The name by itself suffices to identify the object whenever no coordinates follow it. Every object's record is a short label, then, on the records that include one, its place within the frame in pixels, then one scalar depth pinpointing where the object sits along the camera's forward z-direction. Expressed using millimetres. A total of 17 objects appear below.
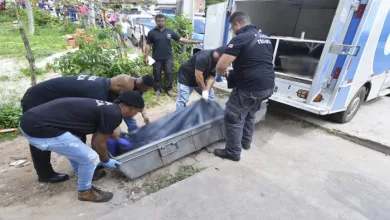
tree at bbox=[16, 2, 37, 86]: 3628
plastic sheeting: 2668
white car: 10202
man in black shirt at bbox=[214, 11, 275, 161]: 2600
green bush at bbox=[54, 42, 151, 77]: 4375
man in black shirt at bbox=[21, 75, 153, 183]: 2348
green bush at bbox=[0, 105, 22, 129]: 3693
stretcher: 2438
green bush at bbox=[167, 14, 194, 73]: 5398
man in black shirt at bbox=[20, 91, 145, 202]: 1905
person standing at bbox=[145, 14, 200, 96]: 4820
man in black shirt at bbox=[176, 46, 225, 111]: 3166
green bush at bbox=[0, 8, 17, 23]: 16239
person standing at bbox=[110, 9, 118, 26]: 5518
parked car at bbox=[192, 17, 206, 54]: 8523
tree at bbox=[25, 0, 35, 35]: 10992
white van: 3070
